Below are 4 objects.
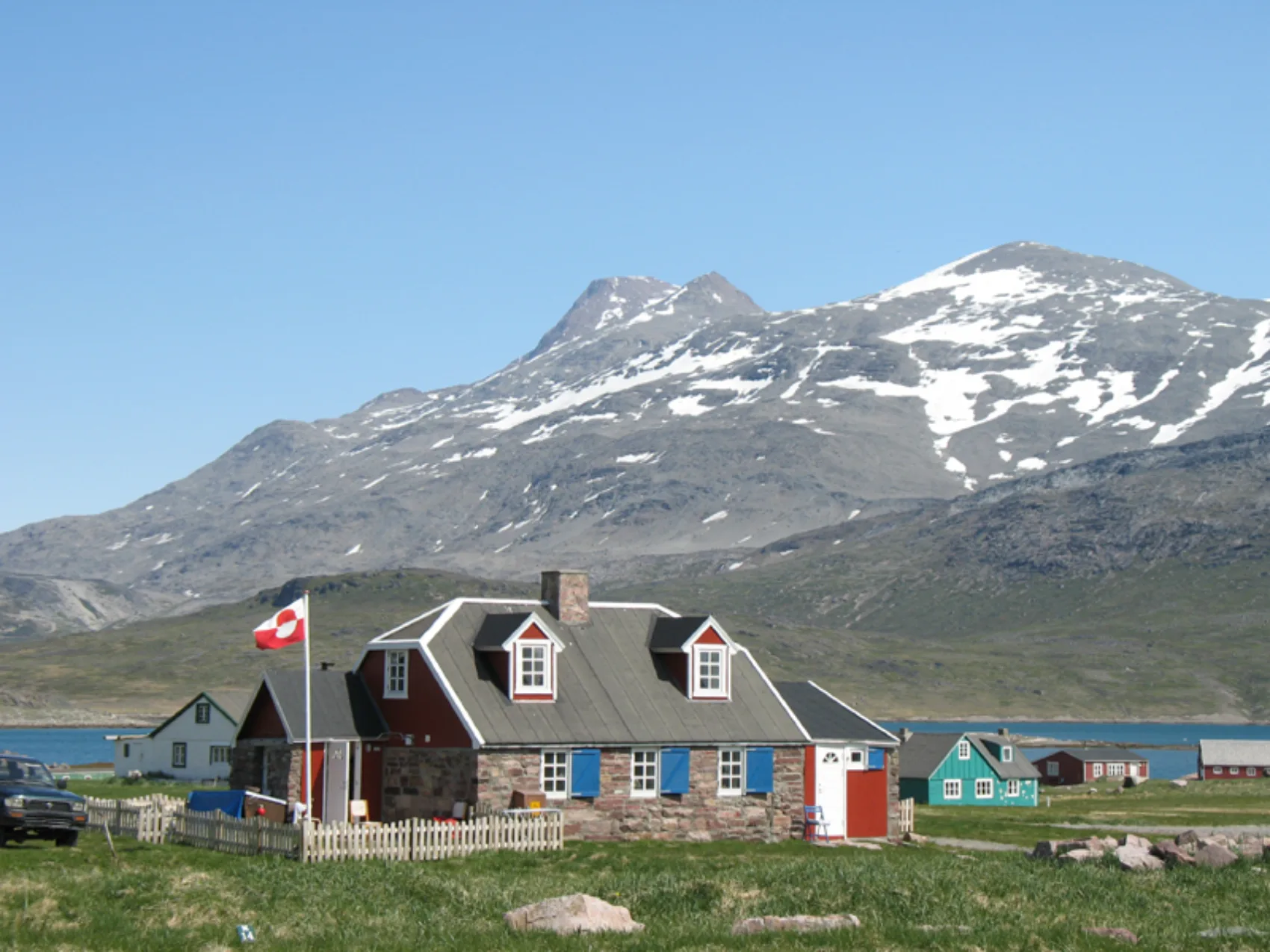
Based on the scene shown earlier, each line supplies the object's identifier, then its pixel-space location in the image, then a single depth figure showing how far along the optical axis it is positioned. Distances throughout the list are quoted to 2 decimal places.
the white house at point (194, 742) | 90.38
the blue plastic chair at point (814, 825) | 52.59
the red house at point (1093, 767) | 151.88
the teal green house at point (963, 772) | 103.31
